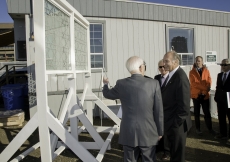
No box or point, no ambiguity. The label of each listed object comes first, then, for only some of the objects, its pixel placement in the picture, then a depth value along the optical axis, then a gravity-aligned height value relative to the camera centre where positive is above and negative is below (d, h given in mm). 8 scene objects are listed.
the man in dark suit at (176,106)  2682 -486
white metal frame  2443 -563
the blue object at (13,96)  7082 -860
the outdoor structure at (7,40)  9118 +1426
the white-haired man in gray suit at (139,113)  2371 -494
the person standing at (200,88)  5000 -465
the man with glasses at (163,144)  3859 -1383
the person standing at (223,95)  4566 -595
